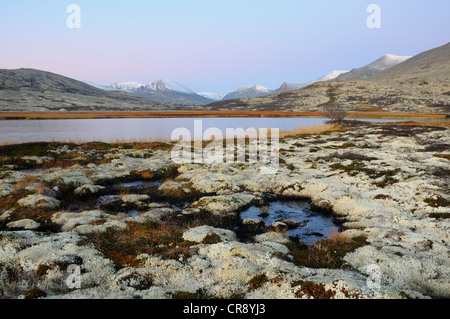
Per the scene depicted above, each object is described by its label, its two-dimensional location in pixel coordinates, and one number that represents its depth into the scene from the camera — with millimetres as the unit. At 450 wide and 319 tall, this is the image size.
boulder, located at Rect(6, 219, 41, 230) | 13438
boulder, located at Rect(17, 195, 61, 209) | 16406
